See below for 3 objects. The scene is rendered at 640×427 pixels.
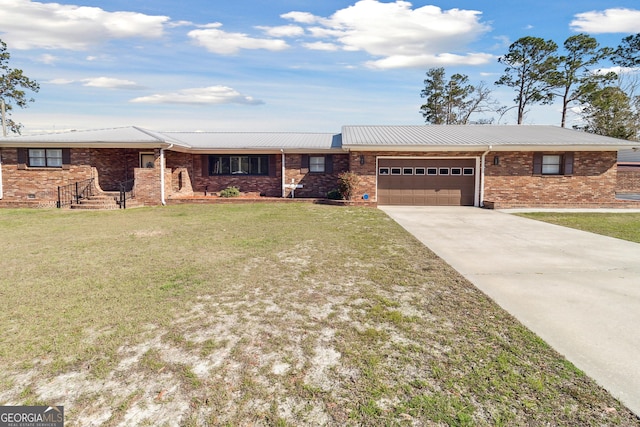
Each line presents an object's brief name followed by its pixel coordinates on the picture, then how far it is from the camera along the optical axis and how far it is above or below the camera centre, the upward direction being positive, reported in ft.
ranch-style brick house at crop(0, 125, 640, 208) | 55.36 +1.48
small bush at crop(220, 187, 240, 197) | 62.49 -2.79
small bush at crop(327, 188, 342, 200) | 59.00 -2.81
